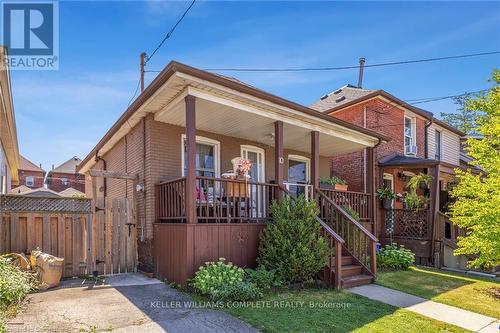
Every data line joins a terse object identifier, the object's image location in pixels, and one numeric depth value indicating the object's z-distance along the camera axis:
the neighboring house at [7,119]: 5.99
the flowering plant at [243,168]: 7.46
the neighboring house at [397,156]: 11.16
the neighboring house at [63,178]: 38.12
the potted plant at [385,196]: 12.05
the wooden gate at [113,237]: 7.28
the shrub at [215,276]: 5.48
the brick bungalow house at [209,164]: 6.15
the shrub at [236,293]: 5.36
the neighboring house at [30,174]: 36.00
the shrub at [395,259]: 9.42
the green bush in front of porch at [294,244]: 6.35
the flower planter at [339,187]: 10.40
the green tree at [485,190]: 7.39
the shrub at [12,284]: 4.69
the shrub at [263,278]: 6.07
